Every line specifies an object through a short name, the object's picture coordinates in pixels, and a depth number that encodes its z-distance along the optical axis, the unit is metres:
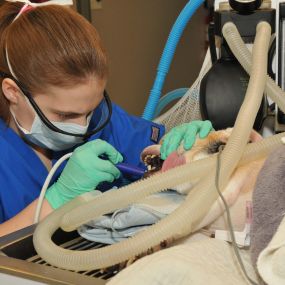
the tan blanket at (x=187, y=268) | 1.00
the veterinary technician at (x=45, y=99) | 1.38
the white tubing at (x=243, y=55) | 1.21
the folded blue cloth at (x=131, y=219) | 1.10
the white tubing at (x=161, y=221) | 1.05
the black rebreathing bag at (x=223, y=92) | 1.36
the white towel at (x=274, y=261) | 0.94
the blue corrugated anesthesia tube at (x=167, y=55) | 1.54
